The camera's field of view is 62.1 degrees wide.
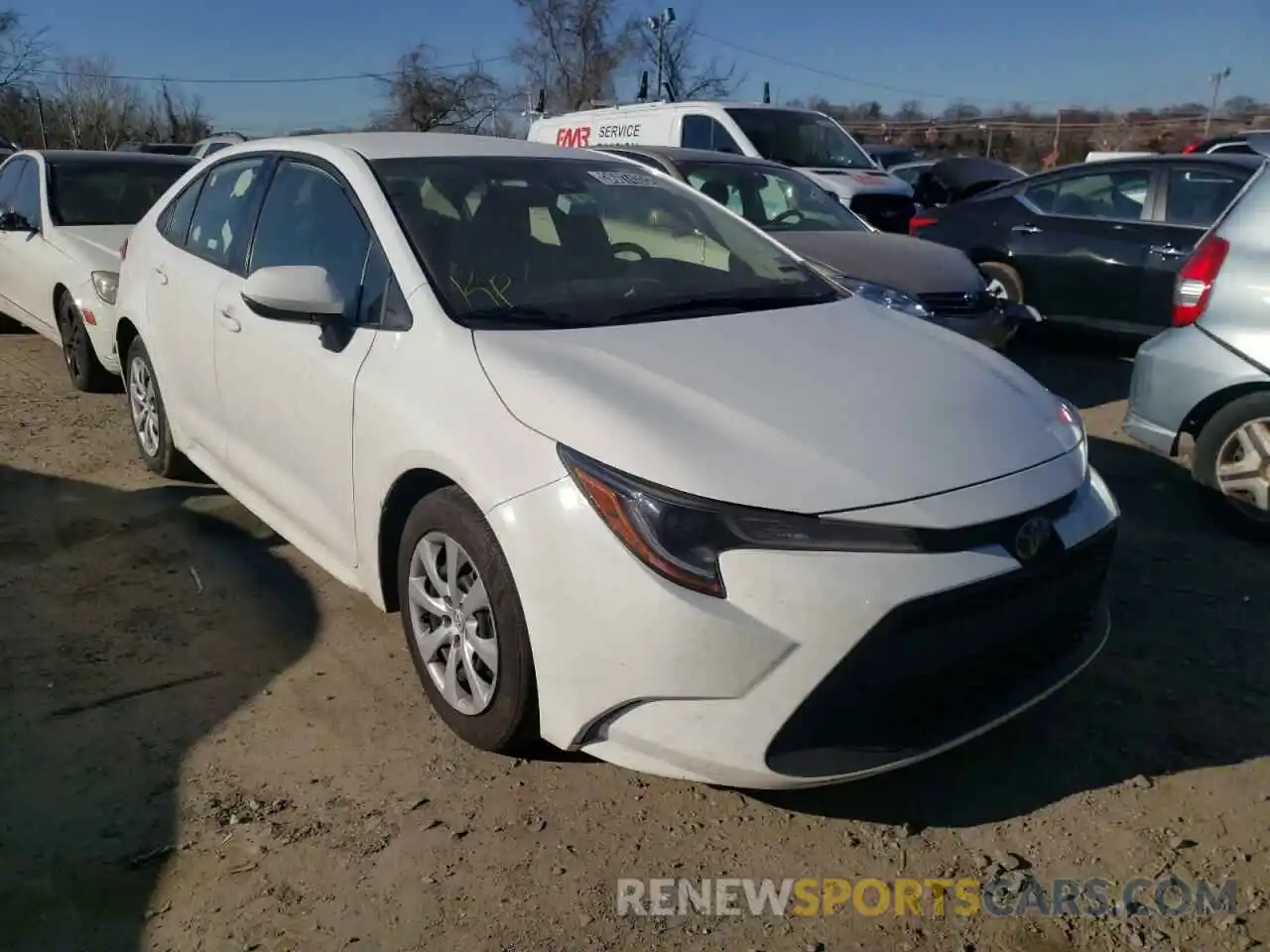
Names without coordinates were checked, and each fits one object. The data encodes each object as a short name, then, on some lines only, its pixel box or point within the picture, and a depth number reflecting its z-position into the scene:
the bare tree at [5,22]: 30.66
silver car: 4.23
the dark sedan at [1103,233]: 7.32
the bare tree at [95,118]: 37.25
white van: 10.84
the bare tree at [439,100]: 36.00
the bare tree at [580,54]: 37.47
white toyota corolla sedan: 2.28
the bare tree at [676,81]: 34.11
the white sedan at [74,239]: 6.00
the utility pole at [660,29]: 29.17
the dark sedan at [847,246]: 6.14
